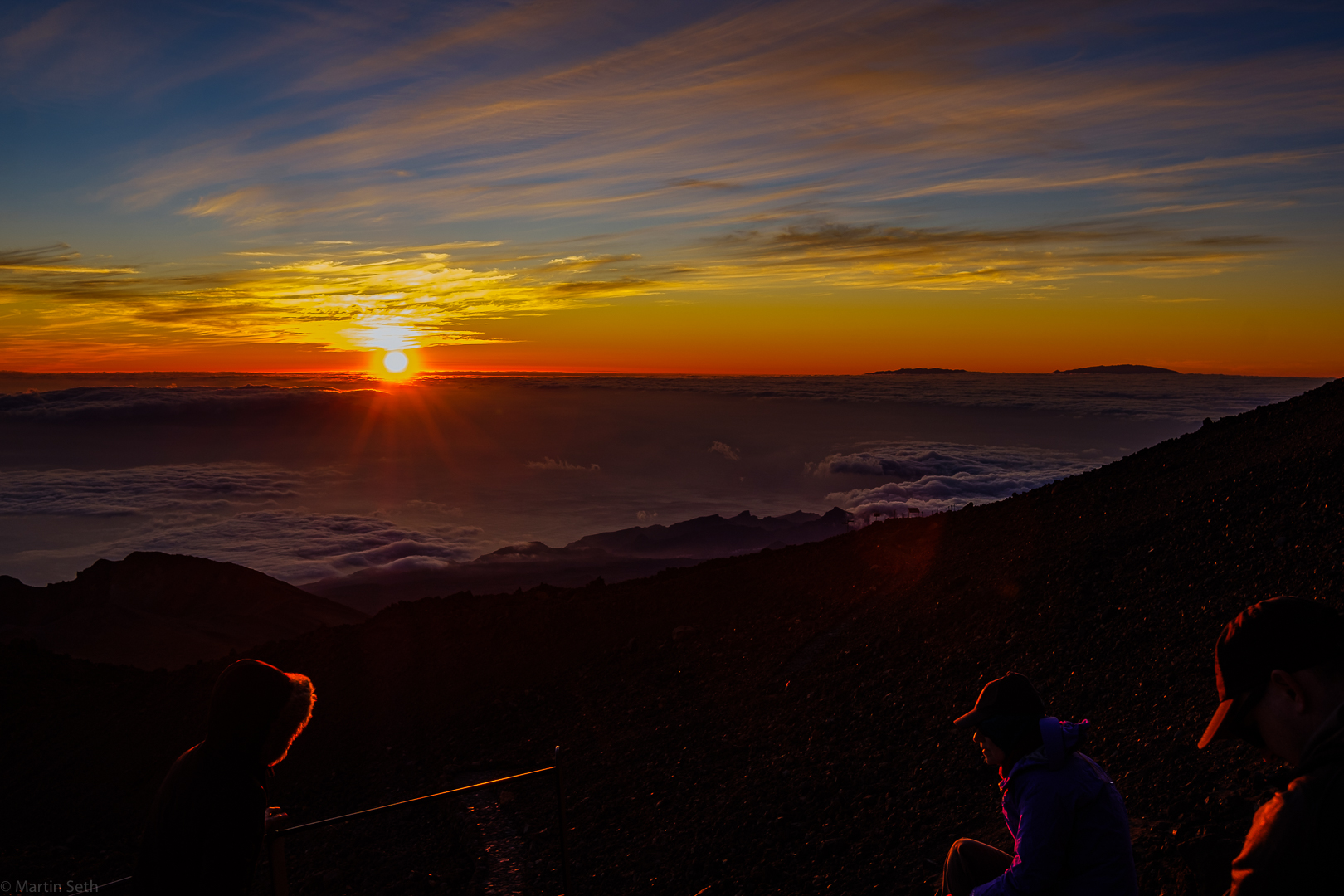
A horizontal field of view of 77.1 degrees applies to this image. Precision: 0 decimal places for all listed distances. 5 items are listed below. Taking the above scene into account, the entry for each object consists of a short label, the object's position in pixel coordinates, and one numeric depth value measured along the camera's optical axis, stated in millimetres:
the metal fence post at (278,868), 4238
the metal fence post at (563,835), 5996
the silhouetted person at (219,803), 3012
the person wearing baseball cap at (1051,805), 3236
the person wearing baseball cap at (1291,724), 1638
